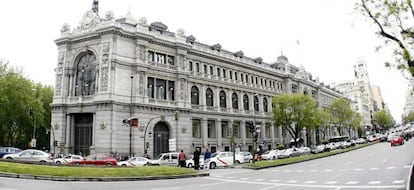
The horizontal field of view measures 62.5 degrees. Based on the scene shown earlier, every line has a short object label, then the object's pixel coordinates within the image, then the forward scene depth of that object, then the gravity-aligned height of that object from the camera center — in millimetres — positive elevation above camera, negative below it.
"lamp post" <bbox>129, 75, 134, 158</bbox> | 42250 -1576
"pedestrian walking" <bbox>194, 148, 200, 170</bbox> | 27036 -2184
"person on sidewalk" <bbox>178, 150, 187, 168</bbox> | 26859 -2165
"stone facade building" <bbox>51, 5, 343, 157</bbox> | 42812 +5983
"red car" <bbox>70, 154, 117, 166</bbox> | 30688 -2524
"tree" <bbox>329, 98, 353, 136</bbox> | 83312 +4508
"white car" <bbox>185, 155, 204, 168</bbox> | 33731 -3218
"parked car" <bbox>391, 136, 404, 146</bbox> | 51841 -1866
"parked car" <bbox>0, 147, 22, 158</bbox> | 37594 -1932
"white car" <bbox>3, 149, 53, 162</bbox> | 32875 -2173
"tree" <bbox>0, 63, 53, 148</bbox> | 50156 +3959
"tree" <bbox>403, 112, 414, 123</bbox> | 183650 +6244
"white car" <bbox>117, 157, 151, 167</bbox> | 32400 -2839
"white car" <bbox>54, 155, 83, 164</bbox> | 33644 -2625
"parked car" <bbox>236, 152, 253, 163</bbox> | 37312 -2890
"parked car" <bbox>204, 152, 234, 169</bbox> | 32344 -2821
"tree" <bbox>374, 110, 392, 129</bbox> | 146750 +4446
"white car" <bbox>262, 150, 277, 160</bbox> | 43969 -3281
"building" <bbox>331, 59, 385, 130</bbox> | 142625 +16831
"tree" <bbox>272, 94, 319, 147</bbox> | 60969 +3356
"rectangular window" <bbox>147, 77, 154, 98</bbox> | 47031 +6187
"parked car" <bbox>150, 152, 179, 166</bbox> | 34594 -2786
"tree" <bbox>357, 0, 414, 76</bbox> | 14071 +4282
